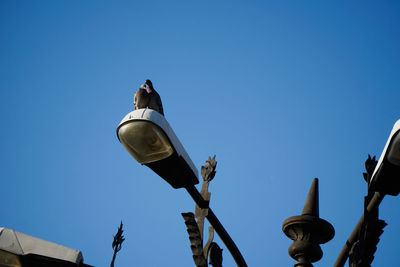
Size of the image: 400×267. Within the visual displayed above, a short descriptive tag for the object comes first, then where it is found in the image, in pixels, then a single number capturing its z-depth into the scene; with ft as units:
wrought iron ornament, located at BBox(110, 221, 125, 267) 30.99
